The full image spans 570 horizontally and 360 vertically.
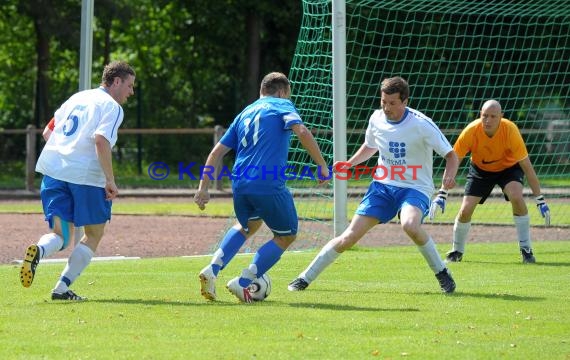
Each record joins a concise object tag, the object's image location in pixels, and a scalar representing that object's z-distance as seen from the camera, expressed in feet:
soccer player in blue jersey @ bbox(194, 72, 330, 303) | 55.52
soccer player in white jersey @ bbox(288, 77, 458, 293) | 59.36
